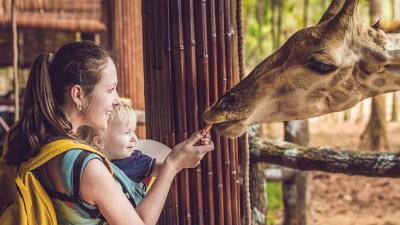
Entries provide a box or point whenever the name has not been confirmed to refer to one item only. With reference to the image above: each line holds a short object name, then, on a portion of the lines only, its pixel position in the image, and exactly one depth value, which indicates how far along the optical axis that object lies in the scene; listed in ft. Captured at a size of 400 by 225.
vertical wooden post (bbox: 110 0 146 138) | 16.25
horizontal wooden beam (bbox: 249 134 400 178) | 10.78
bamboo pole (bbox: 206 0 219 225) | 7.21
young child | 7.66
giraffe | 7.04
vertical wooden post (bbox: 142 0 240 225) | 7.19
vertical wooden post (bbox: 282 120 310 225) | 17.98
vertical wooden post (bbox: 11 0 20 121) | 12.79
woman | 6.39
